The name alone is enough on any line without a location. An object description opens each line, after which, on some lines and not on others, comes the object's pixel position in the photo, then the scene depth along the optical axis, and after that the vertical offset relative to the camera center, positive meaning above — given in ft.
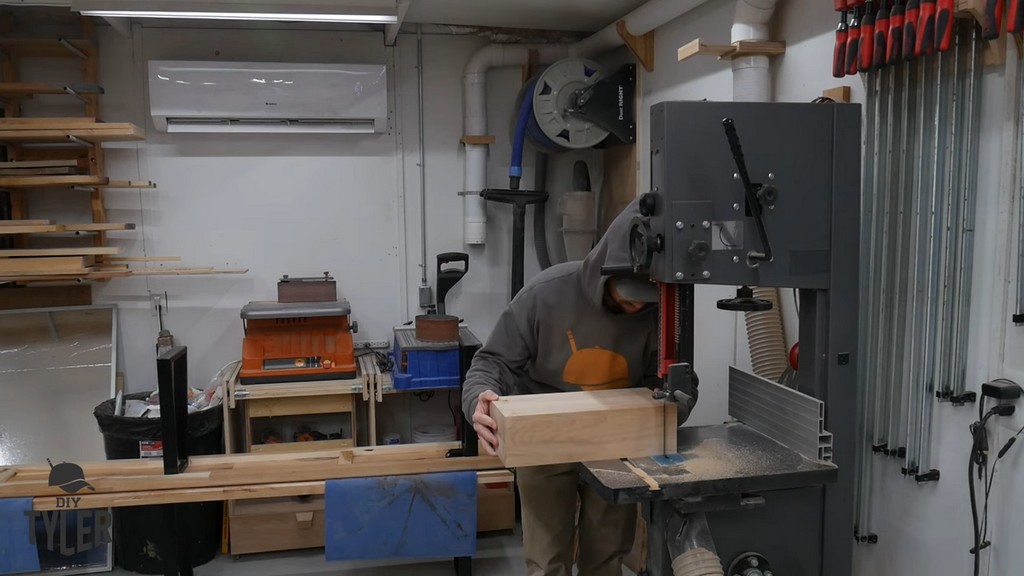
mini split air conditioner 11.82 +2.17
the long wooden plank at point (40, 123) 10.70 +1.58
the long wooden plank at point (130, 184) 11.65 +0.77
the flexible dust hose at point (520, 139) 12.38 +1.55
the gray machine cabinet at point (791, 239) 4.89 -0.06
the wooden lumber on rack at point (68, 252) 10.71 -0.26
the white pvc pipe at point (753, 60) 8.09 +1.86
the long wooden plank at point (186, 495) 8.77 -3.12
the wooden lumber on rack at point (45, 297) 12.09 -1.02
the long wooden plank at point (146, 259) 11.71 -0.41
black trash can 10.66 -4.12
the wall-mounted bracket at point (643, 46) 11.51 +2.83
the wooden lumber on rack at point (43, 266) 10.54 -0.45
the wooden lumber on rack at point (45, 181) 10.77 +0.76
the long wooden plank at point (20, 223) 10.60 +0.15
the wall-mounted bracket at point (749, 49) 8.05 +1.95
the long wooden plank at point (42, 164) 11.13 +1.04
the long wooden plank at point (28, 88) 11.05 +2.14
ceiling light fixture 10.03 +2.97
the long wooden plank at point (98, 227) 11.10 +0.09
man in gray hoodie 6.82 -1.26
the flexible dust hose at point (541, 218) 13.42 +0.24
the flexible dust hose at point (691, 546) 4.80 -2.06
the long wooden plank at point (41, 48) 11.32 +2.88
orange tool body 11.30 -1.71
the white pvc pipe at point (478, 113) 12.92 +2.07
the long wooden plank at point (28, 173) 11.23 +0.92
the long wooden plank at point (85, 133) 10.77 +1.45
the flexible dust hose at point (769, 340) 8.05 -1.19
